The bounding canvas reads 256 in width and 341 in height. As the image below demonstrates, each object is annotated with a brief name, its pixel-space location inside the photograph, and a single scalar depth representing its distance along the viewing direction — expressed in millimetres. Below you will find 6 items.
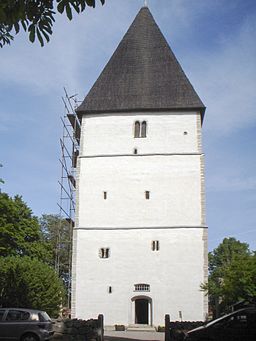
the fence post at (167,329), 18109
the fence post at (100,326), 17838
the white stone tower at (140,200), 29188
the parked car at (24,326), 14773
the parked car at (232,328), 12461
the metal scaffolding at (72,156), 38000
